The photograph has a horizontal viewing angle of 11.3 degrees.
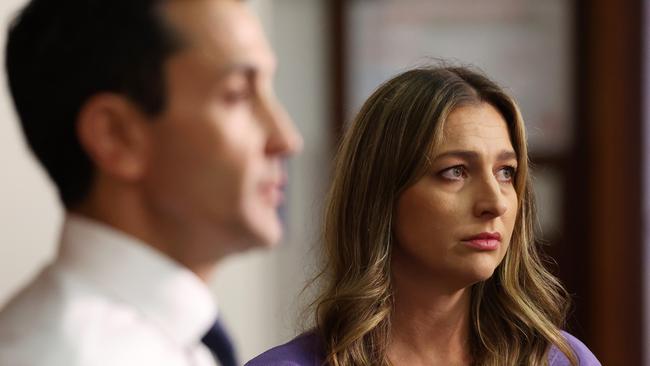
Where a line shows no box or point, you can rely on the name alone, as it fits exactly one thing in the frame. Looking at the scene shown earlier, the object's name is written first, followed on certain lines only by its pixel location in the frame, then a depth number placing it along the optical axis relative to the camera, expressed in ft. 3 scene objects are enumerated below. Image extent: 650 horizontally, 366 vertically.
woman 9.71
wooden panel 20.99
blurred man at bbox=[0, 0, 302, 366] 7.98
